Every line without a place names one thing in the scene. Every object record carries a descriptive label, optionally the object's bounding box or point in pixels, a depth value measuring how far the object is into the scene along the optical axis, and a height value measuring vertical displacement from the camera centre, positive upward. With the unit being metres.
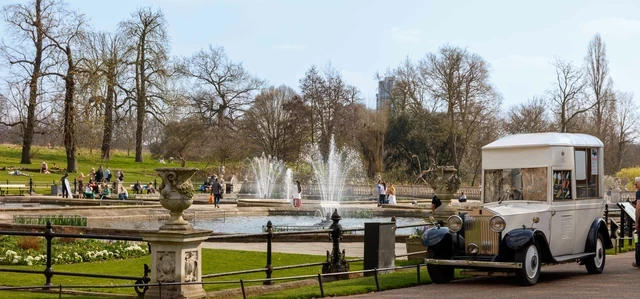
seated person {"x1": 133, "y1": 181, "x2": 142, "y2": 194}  50.80 +0.63
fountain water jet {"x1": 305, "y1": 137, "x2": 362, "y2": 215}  55.22 +2.69
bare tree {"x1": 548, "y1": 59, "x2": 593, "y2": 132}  70.19 +8.50
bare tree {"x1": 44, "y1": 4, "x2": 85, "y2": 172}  55.47 +7.80
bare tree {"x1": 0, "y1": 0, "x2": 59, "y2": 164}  55.56 +9.89
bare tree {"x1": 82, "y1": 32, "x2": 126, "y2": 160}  57.31 +8.03
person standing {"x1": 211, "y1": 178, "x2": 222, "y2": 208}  37.94 +0.37
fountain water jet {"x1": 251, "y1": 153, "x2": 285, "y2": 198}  59.16 +2.16
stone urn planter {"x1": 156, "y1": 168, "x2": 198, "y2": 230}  11.88 +0.09
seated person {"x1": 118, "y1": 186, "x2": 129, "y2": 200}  43.65 +0.18
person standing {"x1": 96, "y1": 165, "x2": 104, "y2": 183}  50.09 +1.26
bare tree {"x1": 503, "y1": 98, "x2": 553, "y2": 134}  72.38 +7.17
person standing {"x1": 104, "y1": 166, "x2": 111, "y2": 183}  52.49 +1.39
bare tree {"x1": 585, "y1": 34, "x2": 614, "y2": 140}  76.12 +10.56
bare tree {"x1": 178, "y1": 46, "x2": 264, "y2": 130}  78.50 +9.64
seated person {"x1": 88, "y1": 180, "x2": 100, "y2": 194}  45.89 +0.60
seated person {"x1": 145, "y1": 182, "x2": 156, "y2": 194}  50.16 +0.58
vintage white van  13.58 -0.14
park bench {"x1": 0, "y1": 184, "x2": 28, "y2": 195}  45.53 +0.45
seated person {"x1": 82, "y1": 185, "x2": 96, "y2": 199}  43.75 +0.24
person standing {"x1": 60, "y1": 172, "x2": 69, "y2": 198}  42.77 +0.50
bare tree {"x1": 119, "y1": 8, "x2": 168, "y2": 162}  66.69 +10.19
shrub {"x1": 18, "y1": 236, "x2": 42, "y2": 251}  19.23 -1.02
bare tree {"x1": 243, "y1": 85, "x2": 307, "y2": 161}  74.75 +6.66
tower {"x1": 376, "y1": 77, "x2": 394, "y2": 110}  73.56 +9.88
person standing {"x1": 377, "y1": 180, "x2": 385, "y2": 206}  41.26 +0.53
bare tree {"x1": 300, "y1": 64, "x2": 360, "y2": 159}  73.88 +8.42
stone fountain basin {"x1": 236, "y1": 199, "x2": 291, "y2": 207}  39.79 -0.05
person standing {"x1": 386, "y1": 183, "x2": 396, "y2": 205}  41.97 +0.40
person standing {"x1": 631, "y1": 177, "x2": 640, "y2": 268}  16.12 -0.24
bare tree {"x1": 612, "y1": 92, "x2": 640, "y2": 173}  83.00 +6.95
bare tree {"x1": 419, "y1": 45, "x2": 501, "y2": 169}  65.69 +8.61
